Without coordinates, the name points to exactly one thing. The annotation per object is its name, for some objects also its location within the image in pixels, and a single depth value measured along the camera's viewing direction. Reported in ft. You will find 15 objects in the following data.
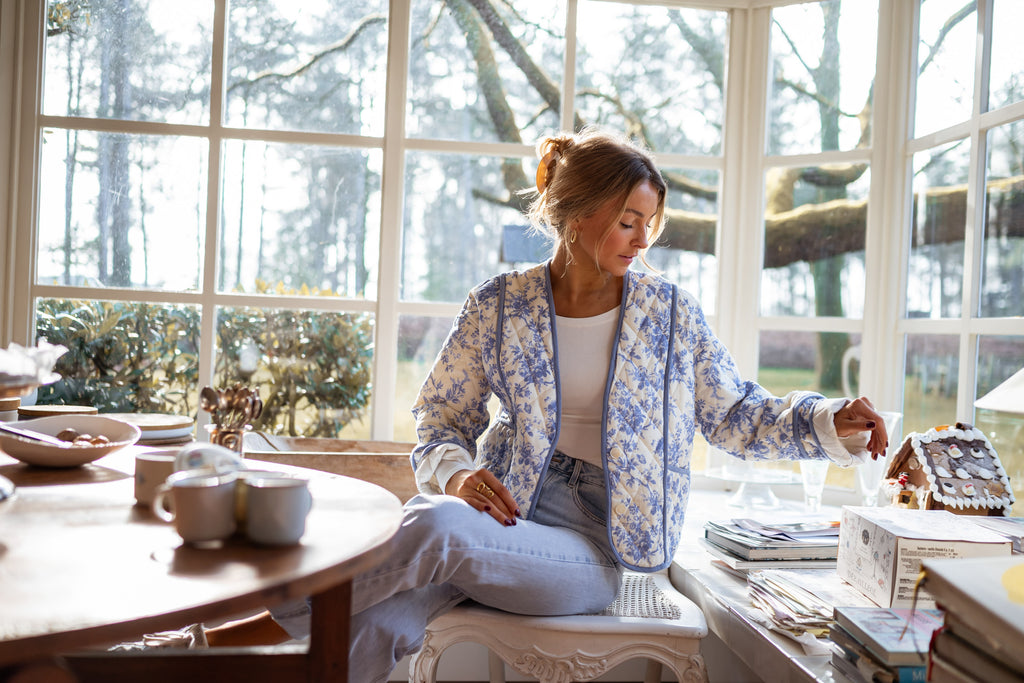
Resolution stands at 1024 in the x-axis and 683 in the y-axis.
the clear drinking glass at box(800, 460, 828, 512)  7.73
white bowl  4.45
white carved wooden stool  5.23
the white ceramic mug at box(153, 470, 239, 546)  3.07
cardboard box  4.73
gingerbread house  5.73
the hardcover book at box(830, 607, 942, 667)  4.15
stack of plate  6.88
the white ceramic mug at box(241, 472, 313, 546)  3.05
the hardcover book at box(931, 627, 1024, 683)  3.11
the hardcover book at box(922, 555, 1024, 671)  2.98
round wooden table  2.41
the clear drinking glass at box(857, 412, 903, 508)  7.63
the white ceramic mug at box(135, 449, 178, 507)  3.79
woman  5.27
